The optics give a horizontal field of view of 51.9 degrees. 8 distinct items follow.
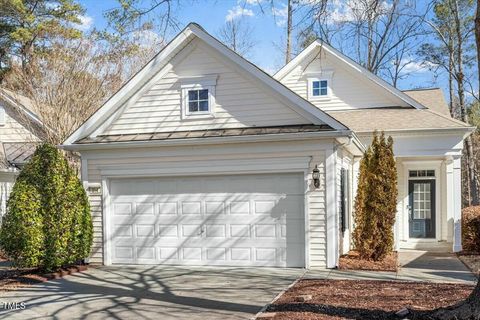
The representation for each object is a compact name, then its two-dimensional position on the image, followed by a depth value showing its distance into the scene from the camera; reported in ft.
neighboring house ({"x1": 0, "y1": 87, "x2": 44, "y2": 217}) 56.29
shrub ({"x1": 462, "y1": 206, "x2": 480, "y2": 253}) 45.29
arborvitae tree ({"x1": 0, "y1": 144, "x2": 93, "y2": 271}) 32.91
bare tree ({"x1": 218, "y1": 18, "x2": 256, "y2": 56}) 97.47
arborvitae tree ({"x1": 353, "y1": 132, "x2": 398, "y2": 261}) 35.68
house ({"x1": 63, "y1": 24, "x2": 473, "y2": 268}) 34.17
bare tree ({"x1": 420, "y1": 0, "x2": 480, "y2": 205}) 71.20
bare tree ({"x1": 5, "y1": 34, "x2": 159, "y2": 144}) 56.90
